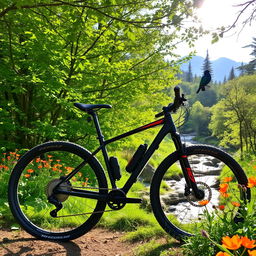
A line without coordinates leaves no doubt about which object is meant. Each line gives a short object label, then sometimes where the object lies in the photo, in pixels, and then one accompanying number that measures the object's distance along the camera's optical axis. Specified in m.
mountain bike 2.63
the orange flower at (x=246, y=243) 1.19
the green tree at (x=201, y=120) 56.84
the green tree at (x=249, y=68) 43.08
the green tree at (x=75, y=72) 4.79
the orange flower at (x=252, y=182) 1.91
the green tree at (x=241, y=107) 23.11
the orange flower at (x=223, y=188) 1.94
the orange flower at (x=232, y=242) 1.15
